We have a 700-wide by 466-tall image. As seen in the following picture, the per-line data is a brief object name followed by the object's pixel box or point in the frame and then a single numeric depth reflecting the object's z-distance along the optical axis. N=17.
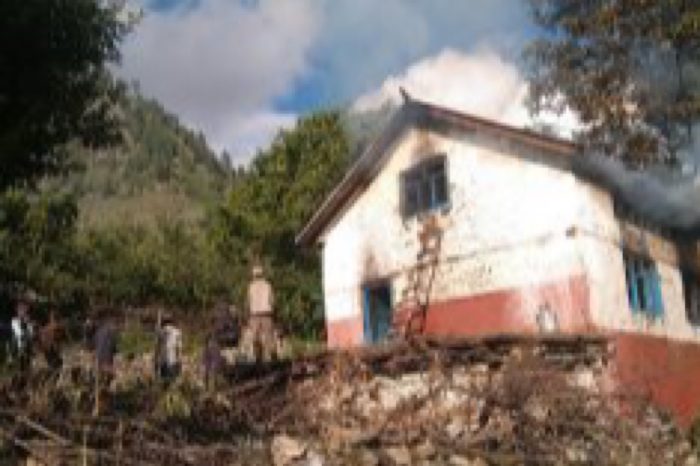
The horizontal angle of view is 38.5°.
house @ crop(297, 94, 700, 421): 19.83
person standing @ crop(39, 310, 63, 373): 12.01
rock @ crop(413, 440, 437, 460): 11.23
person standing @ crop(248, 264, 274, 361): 18.69
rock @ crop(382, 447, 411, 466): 11.05
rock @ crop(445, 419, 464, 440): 12.38
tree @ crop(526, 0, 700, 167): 18.75
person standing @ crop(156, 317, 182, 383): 13.84
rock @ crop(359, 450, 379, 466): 10.63
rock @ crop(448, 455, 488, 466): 11.34
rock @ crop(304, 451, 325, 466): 10.60
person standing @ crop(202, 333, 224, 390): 13.65
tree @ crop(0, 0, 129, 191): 14.62
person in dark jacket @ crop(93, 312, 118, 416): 11.20
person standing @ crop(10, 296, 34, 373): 11.18
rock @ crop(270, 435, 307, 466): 10.66
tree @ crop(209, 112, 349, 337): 36.38
